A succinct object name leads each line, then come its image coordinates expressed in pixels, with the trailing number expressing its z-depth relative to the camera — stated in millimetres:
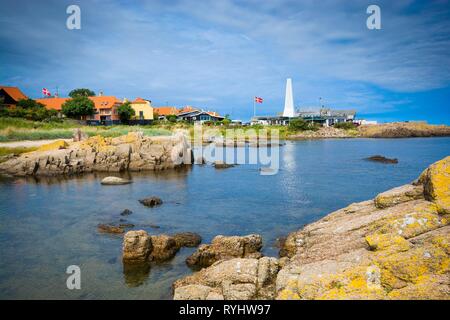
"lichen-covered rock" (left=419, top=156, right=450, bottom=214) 10745
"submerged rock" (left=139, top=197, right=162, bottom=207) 27422
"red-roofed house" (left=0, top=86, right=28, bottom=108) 84062
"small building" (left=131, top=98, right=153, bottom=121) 102688
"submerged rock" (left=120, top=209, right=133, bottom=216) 24453
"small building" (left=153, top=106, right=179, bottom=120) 124631
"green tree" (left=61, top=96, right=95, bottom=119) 88625
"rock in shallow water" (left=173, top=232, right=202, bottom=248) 18203
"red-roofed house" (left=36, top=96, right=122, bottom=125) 94312
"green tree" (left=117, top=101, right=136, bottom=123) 94062
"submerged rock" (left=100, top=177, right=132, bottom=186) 36666
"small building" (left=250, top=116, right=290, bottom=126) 156650
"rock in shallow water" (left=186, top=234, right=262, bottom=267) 15531
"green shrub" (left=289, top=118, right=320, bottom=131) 129750
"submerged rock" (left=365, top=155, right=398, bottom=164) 53900
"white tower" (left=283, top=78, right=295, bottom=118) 157500
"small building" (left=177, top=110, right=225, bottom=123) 120562
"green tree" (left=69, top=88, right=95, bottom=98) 119000
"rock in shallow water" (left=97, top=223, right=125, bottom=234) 20539
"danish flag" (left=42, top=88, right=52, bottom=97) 97675
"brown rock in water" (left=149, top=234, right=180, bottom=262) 16391
